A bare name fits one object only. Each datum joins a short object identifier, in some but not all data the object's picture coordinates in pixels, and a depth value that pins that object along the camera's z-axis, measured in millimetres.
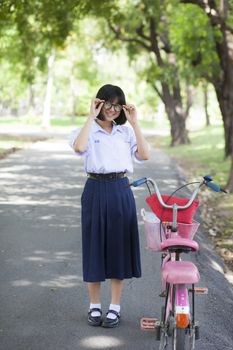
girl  7567
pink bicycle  6310
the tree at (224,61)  21569
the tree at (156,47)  41032
